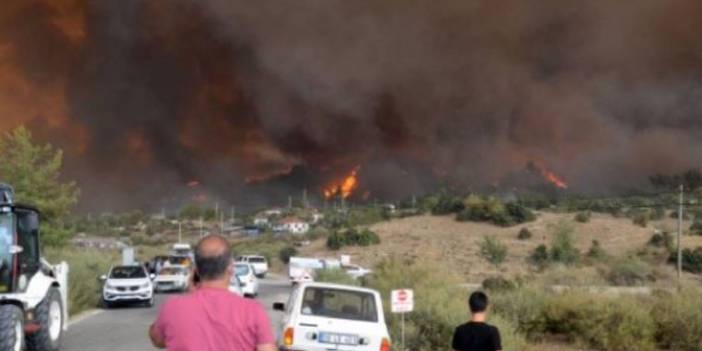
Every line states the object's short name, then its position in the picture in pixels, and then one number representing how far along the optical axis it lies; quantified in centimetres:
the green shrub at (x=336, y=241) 6862
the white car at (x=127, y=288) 2852
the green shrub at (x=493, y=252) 5559
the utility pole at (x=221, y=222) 9744
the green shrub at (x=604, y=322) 2002
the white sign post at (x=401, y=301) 1552
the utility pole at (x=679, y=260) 4219
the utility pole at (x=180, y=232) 8741
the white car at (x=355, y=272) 3826
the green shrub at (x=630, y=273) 4200
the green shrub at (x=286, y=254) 6751
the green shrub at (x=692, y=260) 4831
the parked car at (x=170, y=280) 3723
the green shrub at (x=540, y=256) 5397
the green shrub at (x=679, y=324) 1988
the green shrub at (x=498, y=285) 3082
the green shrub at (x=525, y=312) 2092
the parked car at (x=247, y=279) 3115
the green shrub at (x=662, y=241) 5611
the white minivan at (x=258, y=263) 5152
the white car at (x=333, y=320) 1245
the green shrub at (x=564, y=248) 5335
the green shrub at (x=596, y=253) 5319
